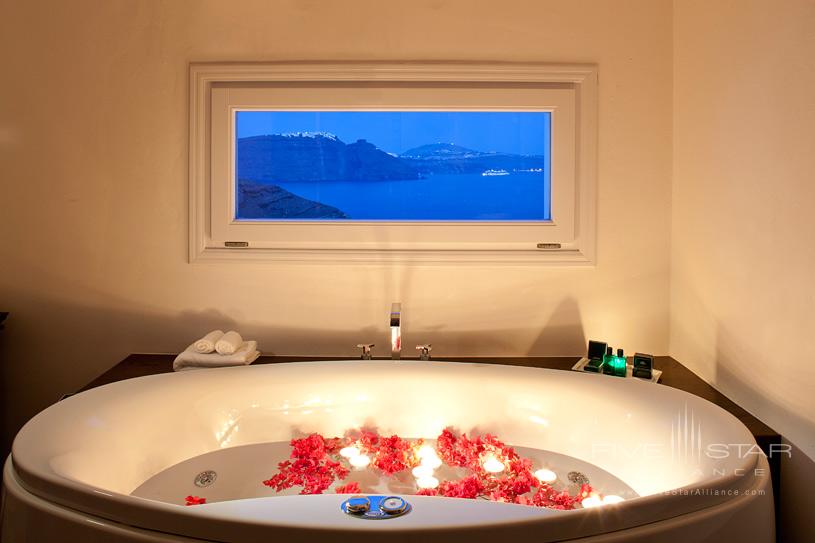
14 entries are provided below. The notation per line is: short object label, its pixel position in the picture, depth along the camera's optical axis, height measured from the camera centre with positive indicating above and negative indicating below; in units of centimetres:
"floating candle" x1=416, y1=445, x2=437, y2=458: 186 -59
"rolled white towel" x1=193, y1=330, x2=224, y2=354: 210 -30
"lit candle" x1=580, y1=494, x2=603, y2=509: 161 -63
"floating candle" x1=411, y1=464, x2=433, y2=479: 177 -62
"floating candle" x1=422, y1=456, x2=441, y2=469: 181 -60
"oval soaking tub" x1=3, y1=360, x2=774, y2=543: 104 -45
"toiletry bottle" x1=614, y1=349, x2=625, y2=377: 202 -34
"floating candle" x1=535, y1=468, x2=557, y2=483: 174 -62
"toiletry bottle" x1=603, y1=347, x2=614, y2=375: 204 -34
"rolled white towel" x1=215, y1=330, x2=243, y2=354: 210 -30
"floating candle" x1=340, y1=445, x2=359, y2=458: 186 -59
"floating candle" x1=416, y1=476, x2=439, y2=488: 172 -63
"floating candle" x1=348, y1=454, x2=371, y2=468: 182 -60
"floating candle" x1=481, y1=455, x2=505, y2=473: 177 -60
